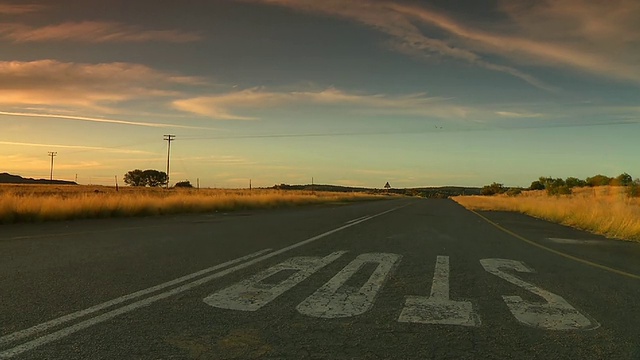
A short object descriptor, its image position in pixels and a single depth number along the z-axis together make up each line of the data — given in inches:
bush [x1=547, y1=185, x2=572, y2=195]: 3039.6
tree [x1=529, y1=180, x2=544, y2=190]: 4868.9
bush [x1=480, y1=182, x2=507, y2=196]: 6181.1
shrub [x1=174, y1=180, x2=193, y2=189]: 5626.0
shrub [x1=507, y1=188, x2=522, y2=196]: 4368.1
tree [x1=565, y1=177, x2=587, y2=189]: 3808.1
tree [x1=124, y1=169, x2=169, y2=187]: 5546.3
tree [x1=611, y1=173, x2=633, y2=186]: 3114.7
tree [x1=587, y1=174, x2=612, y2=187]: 3599.9
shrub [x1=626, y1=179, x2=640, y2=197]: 1898.6
